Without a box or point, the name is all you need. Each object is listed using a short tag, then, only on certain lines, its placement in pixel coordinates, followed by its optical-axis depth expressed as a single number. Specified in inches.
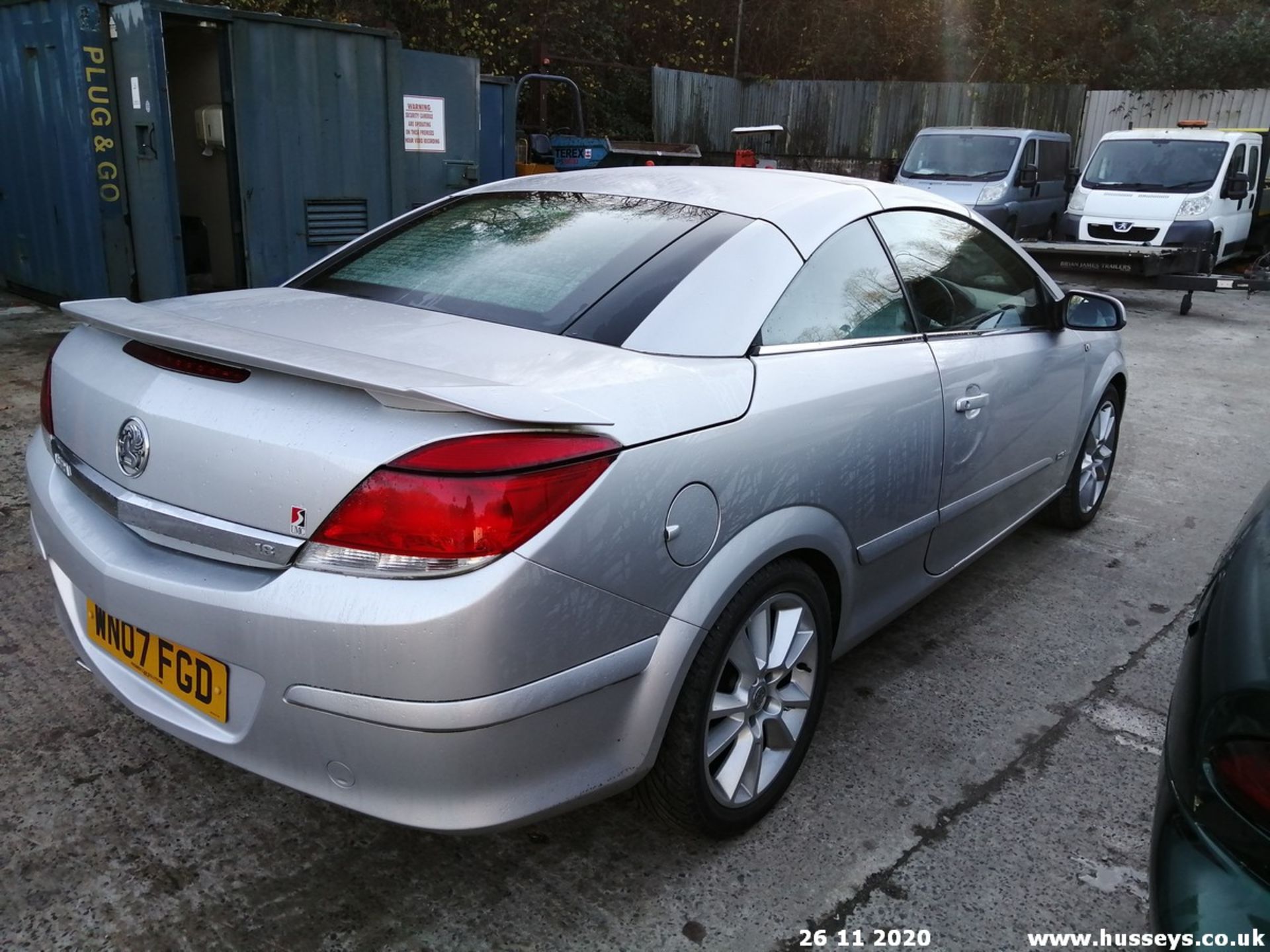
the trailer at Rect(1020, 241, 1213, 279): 418.0
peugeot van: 474.6
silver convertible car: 70.2
